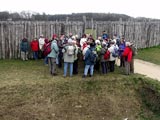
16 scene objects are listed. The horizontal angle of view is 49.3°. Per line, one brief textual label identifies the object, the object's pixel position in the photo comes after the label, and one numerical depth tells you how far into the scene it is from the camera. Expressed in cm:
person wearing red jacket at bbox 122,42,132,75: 771
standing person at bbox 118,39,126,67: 817
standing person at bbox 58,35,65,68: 798
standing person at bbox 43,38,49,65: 805
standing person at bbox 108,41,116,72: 777
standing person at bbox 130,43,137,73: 785
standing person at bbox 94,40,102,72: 761
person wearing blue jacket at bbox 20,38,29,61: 893
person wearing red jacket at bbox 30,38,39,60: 898
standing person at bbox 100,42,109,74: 759
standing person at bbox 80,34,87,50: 812
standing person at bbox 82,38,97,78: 728
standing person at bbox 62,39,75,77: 731
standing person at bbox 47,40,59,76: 736
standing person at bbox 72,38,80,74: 741
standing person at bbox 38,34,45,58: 895
